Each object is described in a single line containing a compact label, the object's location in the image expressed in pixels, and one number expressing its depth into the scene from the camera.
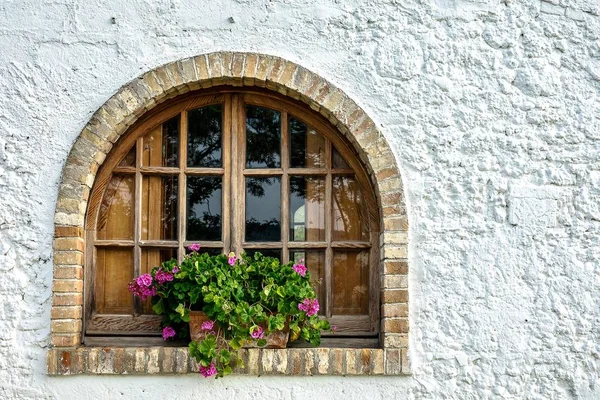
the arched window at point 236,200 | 3.87
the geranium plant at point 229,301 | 3.45
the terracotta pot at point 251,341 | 3.56
